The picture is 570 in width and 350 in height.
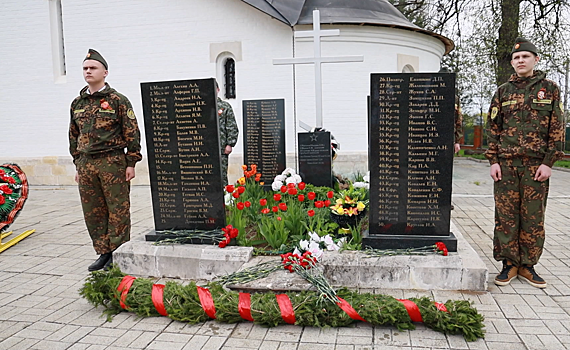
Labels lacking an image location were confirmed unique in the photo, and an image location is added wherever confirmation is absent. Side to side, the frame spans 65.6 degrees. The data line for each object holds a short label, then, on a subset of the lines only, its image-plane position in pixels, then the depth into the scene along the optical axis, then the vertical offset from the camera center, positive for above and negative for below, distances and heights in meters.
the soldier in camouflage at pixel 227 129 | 6.52 +0.14
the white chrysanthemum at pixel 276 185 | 5.71 -0.63
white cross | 7.14 +1.24
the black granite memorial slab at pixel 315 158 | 6.80 -0.33
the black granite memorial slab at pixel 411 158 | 3.81 -0.21
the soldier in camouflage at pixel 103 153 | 4.17 -0.12
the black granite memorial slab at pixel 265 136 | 7.91 +0.03
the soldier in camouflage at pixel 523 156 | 3.59 -0.20
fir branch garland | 2.95 -1.20
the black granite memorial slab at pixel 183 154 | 4.14 -0.14
